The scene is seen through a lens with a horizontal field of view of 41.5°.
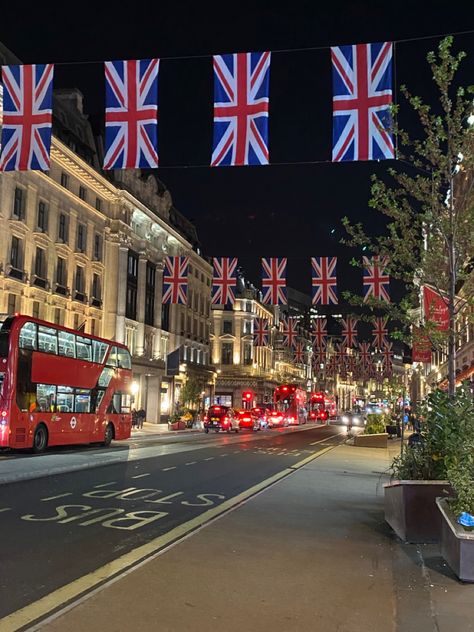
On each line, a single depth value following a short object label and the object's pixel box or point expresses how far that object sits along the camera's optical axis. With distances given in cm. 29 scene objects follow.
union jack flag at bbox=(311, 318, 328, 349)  5919
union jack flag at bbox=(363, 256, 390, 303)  2866
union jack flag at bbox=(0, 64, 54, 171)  1566
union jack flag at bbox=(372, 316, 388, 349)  4434
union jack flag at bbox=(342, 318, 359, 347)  4891
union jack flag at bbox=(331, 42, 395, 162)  1352
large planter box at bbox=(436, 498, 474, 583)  650
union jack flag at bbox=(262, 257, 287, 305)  3459
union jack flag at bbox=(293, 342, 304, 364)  6824
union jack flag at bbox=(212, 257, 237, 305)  3916
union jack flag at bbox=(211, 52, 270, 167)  1404
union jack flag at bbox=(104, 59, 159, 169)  1466
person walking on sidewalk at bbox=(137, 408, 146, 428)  5102
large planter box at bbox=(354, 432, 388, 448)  3188
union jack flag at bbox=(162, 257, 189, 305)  4216
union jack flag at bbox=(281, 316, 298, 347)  6162
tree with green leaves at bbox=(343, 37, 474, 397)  1166
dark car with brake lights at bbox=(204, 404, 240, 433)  5109
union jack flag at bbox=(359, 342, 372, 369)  6171
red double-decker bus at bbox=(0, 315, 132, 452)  2167
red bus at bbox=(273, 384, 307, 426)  6619
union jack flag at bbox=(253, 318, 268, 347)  6253
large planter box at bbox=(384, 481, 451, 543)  847
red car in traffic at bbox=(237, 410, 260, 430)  5670
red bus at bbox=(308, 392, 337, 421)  9388
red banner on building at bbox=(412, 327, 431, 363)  1211
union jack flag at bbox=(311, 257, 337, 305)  3153
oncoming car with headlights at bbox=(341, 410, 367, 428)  7883
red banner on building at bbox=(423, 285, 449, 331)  1305
